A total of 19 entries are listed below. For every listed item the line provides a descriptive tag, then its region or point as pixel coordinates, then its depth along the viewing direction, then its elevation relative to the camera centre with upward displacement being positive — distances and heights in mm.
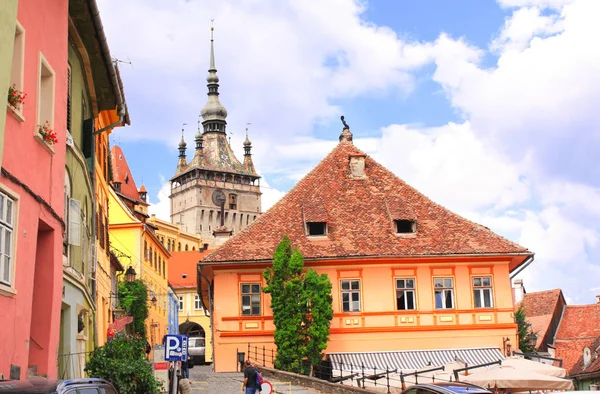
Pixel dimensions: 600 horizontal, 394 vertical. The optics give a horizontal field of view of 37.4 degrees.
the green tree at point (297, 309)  34156 +3215
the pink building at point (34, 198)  11539 +2829
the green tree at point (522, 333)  41062 +2442
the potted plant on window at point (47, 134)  13164 +3912
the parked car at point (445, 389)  13211 +6
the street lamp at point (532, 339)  39156 +2075
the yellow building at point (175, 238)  118625 +22209
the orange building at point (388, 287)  36375 +4237
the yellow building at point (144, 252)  54625 +9582
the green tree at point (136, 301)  44531 +4930
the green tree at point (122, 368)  14328 +508
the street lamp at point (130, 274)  35906 +5009
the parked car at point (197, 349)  57719 +3092
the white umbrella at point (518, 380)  22266 +154
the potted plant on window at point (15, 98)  11633 +3938
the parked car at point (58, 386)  8047 +149
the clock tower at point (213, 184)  158875 +38123
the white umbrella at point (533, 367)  23312 +502
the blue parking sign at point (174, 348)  16141 +891
